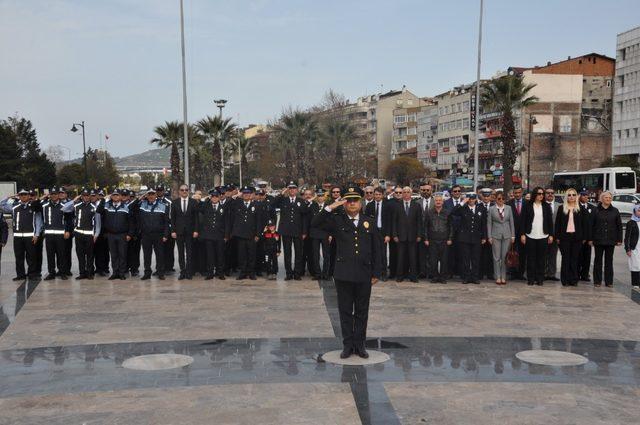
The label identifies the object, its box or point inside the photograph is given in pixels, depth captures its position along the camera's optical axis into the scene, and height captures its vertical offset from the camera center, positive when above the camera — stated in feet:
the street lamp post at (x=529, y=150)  217.77 +10.78
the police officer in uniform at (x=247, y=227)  43.34 -2.89
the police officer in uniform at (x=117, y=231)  44.06 -3.17
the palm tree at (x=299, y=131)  209.43 +16.47
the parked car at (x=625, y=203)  102.87 -3.35
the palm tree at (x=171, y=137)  166.09 +11.64
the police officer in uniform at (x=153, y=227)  43.96 -2.91
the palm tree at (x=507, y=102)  146.10 +17.99
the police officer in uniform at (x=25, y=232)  44.21 -3.24
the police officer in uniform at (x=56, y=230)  44.37 -3.13
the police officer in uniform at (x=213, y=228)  43.70 -2.97
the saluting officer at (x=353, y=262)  24.58 -2.96
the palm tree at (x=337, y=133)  219.00 +16.60
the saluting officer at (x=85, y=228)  44.29 -3.00
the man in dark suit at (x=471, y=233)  41.83 -3.19
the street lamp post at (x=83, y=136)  194.61 +14.19
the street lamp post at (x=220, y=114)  163.63 +17.59
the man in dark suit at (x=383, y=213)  42.88 -1.96
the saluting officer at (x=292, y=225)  43.73 -2.78
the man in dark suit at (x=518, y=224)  42.45 -2.64
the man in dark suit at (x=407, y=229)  42.63 -2.99
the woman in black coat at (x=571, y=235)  41.73 -3.31
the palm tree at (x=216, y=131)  177.47 +14.09
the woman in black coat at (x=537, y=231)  41.42 -3.03
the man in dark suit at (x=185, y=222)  44.34 -2.61
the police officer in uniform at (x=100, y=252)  45.85 -4.83
